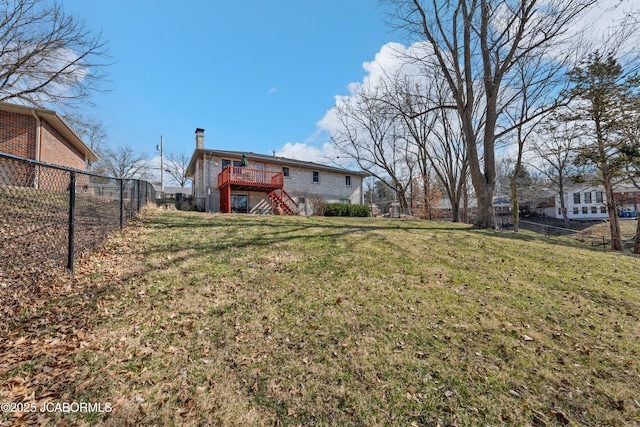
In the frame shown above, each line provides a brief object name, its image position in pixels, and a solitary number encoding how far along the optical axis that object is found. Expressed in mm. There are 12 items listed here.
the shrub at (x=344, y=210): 18727
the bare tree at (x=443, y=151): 19234
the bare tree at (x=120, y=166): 36084
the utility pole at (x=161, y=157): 22544
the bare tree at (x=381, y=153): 22812
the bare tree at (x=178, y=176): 44156
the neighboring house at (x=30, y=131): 10891
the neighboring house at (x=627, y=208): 34750
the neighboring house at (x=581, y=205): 37219
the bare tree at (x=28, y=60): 11688
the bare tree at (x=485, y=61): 9766
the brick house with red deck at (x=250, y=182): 16438
